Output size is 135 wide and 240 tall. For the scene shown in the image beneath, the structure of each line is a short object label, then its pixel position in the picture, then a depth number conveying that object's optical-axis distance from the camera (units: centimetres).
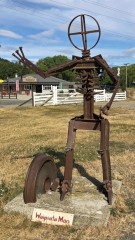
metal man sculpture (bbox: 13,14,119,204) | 324
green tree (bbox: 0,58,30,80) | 6779
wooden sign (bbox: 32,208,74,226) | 293
